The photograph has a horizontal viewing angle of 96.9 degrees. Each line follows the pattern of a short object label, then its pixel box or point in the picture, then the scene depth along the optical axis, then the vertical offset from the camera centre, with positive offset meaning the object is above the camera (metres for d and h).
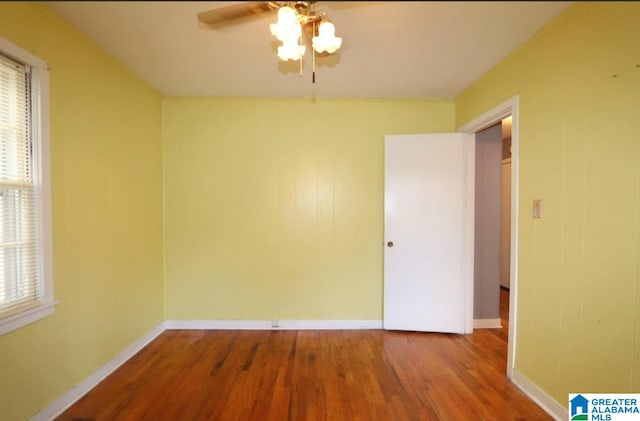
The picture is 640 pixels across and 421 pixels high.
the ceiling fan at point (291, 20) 1.23 +0.87
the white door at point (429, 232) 2.78 -0.24
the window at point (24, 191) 1.47 +0.08
